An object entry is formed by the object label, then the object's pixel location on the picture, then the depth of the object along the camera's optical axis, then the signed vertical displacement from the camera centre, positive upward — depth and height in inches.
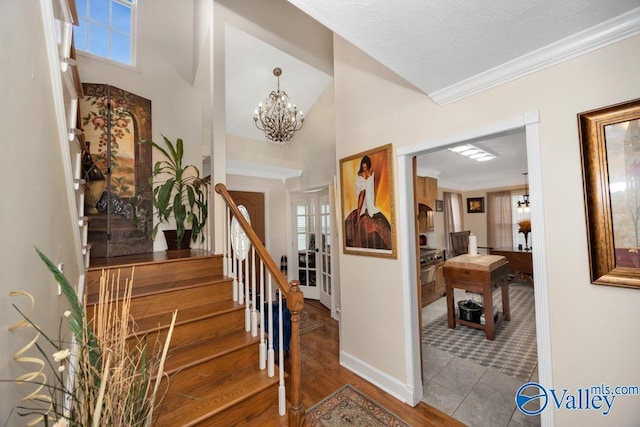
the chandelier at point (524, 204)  214.7 +14.1
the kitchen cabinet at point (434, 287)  168.1 -46.2
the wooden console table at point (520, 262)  197.9 -33.9
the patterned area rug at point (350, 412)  72.7 -58.4
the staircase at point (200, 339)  57.4 -33.1
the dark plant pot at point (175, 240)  113.3 -5.1
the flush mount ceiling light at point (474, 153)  146.0 +43.3
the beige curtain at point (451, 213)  241.0 +9.2
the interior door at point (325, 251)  163.3 -17.3
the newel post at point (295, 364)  58.8 -33.3
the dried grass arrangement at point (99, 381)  24.9 -17.3
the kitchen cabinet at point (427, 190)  190.7 +26.0
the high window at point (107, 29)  114.5 +98.4
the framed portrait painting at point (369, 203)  87.6 +8.1
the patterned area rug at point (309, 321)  134.8 -55.8
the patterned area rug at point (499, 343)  99.2 -57.3
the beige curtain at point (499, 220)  242.7 +0.8
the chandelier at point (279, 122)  137.3 +58.9
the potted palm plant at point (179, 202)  103.0 +11.8
